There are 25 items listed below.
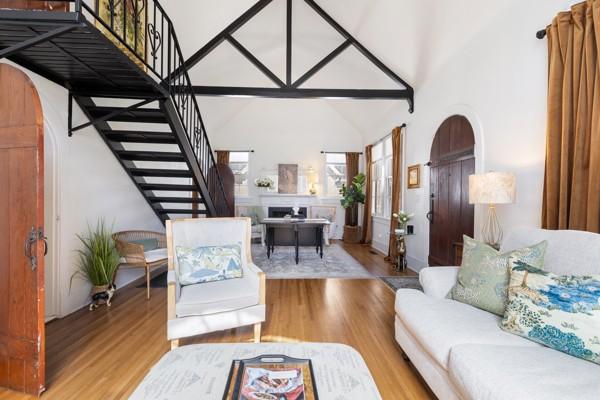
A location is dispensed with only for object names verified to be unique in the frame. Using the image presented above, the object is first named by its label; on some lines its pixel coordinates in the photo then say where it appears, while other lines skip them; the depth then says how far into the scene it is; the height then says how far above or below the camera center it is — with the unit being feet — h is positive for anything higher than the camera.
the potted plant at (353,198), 23.84 -0.25
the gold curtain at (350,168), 25.44 +2.55
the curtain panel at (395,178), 16.74 +1.12
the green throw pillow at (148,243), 11.43 -2.21
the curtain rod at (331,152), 25.56 +4.05
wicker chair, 10.37 -2.53
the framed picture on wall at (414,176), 14.66 +1.10
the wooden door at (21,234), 5.24 -0.88
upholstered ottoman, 3.43 -2.55
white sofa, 3.49 -2.38
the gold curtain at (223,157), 24.94 +3.33
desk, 16.52 -2.04
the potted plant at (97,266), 9.55 -2.67
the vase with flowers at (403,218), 14.67 -1.24
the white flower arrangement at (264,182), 23.81 +1.02
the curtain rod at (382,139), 16.42 +4.35
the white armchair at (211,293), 6.56 -2.61
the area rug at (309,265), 13.66 -4.08
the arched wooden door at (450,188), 10.68 +0.40
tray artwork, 3.32 -2.46
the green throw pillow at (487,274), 5.33 -1.64
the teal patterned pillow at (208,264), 7.62 -2.07
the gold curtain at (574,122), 5.80 +1.77
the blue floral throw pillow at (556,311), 3.97 -1.80
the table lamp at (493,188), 7.22 +0.25
